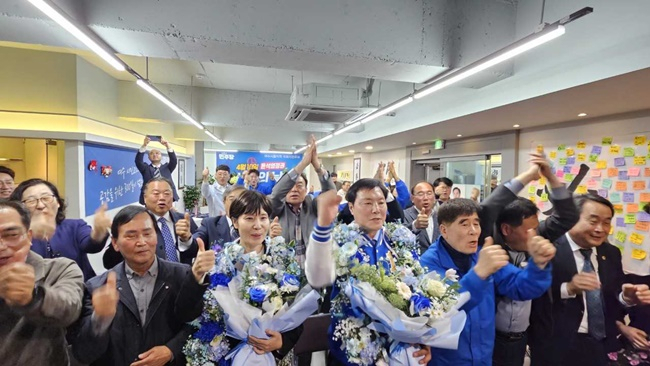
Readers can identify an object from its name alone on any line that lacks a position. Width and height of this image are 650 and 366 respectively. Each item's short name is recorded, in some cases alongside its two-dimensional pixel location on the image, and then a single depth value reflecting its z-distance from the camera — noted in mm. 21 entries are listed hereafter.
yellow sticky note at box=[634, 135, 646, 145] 3340
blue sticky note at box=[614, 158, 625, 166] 3559
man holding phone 4202
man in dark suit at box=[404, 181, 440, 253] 2821
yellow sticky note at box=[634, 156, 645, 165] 3370
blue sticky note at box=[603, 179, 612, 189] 3701
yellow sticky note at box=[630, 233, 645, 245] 3400
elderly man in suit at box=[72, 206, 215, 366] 1319
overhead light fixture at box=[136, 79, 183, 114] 3825
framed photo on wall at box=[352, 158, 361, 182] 10766
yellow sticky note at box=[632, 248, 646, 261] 3371
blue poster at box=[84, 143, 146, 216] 5035
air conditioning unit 5105
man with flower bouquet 1256
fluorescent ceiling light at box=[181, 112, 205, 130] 5549
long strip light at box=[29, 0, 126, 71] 1919
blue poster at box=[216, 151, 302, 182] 11922
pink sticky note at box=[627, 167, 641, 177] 3426
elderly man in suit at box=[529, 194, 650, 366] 1755
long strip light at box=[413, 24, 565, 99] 2051
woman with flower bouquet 1307
